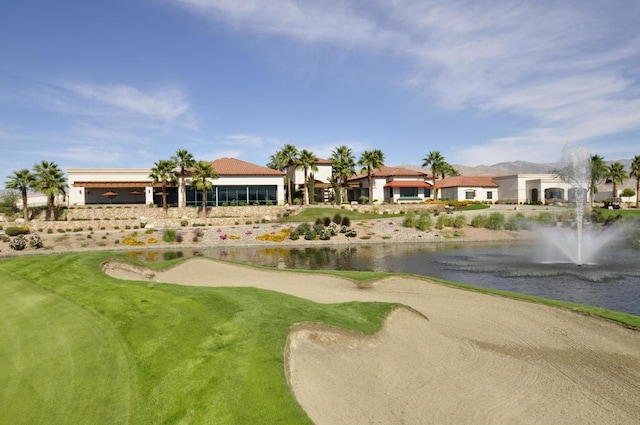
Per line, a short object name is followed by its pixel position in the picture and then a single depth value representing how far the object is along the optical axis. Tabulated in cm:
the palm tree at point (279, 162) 7864
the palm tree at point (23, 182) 5894
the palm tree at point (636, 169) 7638
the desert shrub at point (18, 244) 4513
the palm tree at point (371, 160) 7712
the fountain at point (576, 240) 3372
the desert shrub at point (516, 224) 5628
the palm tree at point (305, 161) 7188
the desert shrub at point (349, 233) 5316
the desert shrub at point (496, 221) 5675
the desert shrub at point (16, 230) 4997
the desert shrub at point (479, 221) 5800
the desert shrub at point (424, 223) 5691
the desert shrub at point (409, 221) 5803
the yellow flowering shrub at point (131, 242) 4935
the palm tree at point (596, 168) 7719
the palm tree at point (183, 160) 6522
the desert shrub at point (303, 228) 5344
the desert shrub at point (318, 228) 5308
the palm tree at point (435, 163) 8344
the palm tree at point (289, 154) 7521
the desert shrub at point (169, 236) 5107
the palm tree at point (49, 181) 5966
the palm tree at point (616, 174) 7825
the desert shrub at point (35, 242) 4625
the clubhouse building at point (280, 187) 7106
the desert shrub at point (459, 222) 5750
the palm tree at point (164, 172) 6400
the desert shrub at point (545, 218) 5850
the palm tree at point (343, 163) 7675
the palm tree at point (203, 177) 6444
